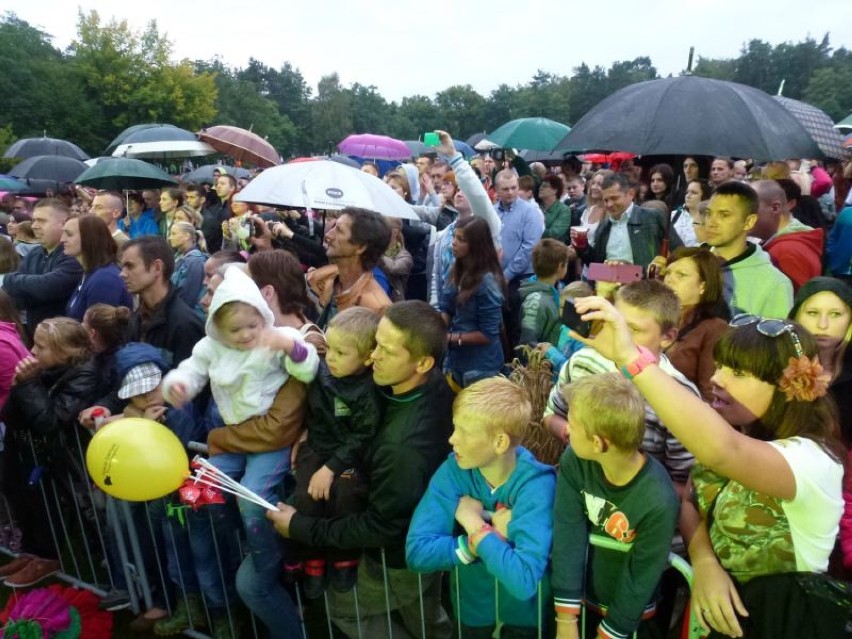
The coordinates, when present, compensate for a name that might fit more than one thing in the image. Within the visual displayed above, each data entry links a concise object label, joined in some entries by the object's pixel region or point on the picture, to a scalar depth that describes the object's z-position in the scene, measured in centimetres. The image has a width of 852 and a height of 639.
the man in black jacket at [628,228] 509
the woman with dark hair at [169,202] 766
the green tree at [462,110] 7869
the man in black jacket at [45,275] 464
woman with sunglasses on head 158
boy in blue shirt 204
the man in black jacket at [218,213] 786
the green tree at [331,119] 7450
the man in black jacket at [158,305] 344
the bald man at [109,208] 636
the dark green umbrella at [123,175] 783
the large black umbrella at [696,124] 289
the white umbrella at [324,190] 454
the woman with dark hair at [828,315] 261
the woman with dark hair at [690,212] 559
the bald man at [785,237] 397
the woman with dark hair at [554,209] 746
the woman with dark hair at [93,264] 434
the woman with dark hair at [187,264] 471
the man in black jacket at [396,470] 233
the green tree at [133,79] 3472
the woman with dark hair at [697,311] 272
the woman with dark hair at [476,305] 430
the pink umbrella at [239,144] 768
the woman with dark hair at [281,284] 333
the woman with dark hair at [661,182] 723
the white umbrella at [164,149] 892
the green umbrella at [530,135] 1107
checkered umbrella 366
